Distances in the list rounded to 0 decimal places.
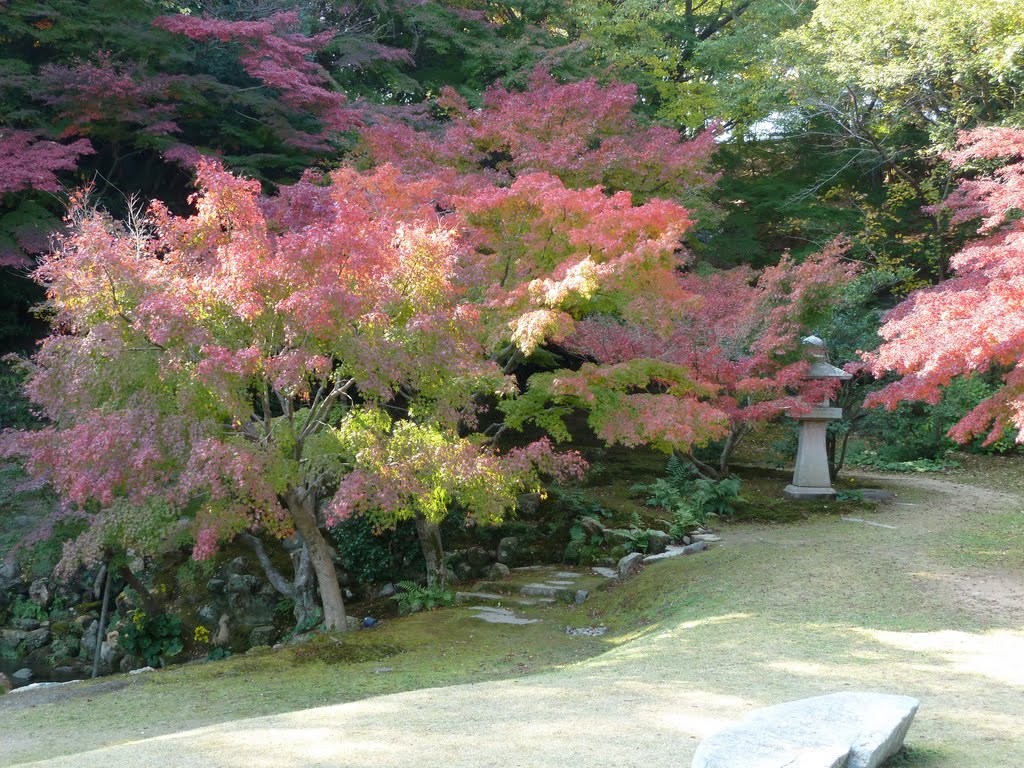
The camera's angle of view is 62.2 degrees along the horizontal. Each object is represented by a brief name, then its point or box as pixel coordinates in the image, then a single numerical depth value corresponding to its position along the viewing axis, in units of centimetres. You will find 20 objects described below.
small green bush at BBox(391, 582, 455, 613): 835
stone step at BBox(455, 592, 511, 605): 839
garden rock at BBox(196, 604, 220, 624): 965
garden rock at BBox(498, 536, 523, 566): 987
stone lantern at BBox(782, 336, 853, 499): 1149
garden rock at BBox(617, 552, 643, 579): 887
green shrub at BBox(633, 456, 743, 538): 1038
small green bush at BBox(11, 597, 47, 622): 1011
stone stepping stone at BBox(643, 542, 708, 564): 920
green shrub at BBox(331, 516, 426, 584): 973
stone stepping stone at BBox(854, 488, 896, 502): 1164
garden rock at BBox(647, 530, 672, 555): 962
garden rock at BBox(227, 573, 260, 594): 983
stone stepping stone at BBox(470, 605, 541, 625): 772
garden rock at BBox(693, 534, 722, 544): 962
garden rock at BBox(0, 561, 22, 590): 1046
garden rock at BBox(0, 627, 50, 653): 967
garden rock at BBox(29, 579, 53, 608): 1027
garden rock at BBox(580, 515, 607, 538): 1014
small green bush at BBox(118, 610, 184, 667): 916
